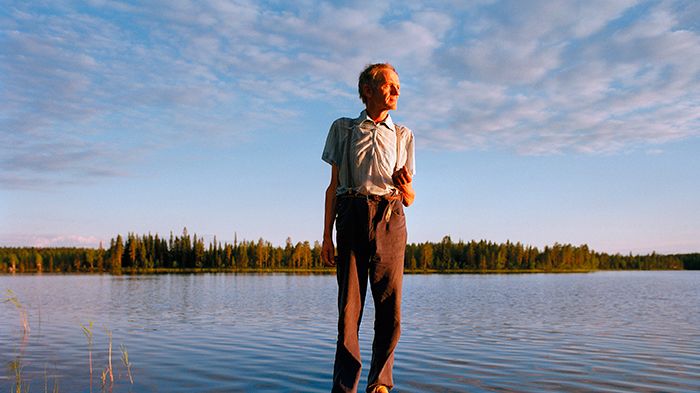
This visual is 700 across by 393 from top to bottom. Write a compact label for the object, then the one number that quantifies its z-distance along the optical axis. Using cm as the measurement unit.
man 476
